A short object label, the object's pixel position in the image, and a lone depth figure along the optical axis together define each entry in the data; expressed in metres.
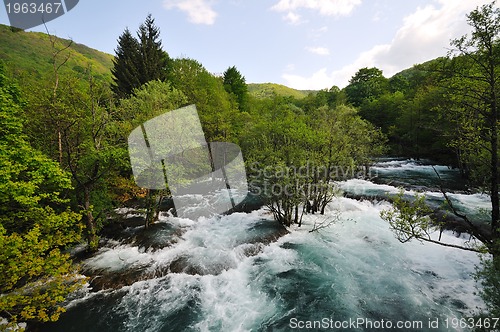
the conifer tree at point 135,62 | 34.75
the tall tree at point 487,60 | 7.73
